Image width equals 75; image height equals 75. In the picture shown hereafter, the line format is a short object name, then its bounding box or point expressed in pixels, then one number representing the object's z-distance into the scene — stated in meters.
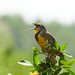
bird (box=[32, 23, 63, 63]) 8.19
